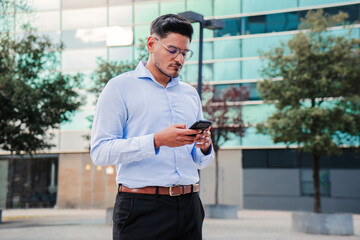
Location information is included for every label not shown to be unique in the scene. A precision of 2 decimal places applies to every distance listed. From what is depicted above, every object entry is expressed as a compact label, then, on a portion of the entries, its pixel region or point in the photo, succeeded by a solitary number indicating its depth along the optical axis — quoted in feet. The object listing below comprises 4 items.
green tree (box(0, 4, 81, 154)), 56.13
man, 7.86
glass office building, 82.94
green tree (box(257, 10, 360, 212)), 45.11
